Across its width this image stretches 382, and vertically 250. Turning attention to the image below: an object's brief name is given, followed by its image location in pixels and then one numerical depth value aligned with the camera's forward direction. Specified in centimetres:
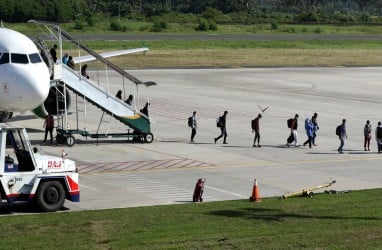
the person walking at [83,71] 5047
